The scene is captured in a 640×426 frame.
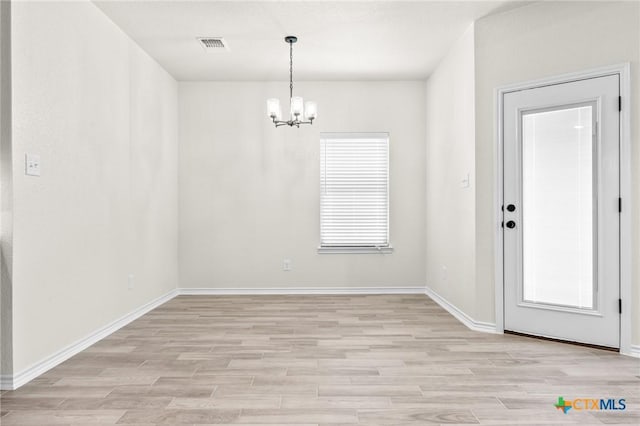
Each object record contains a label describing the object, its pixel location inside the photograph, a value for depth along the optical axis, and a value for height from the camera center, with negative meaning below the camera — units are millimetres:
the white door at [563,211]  3131 +1
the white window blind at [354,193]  5445 +255
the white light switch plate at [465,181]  3913 +295
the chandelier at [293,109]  4039 +1049
